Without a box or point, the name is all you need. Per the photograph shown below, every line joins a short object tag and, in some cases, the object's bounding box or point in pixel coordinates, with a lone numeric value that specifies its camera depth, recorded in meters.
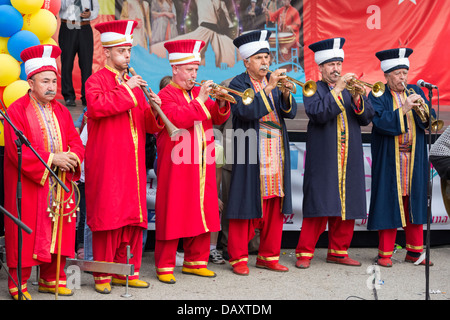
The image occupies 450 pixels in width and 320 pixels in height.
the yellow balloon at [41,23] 6.01
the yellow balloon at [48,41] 6.24
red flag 9.70
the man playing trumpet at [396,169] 6.45
